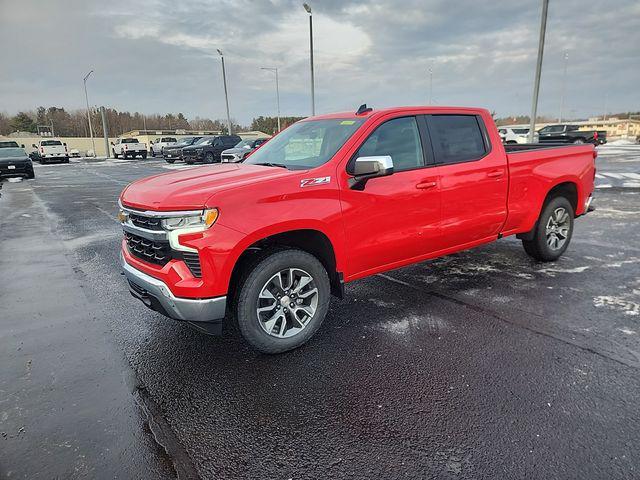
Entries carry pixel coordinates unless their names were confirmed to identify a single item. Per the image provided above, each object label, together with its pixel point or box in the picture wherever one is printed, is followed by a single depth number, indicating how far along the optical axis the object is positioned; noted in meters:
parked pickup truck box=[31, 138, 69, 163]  36.72
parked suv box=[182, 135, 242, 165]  28.57
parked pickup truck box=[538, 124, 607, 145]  29.27
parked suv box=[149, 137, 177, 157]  43.49
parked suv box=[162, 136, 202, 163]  30.90
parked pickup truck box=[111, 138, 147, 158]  39.56
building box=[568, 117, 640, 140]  65.51
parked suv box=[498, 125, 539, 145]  29.97
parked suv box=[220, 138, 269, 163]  23.86
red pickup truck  3.20
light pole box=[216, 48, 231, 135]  36.94
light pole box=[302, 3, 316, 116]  22.08
